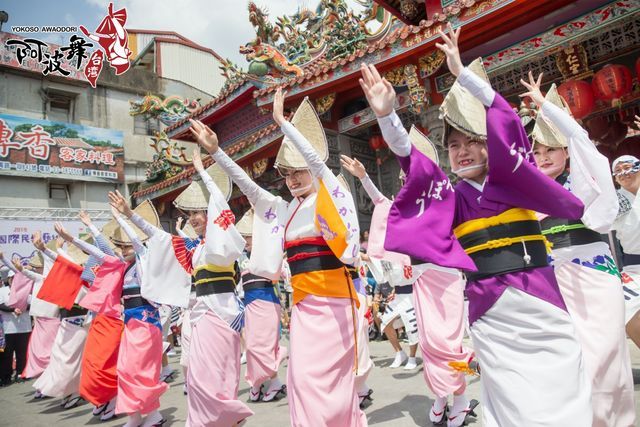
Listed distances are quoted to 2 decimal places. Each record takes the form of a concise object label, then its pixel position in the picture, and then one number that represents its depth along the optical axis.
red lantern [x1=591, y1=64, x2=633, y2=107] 5.91
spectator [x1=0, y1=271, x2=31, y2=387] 8.22
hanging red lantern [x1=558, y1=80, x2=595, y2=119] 6.14
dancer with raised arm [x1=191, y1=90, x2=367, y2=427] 2.77
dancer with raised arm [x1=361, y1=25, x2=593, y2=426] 1.87
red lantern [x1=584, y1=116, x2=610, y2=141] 7.12
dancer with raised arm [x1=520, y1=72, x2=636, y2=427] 2.48
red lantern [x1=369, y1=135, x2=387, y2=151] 9.13
